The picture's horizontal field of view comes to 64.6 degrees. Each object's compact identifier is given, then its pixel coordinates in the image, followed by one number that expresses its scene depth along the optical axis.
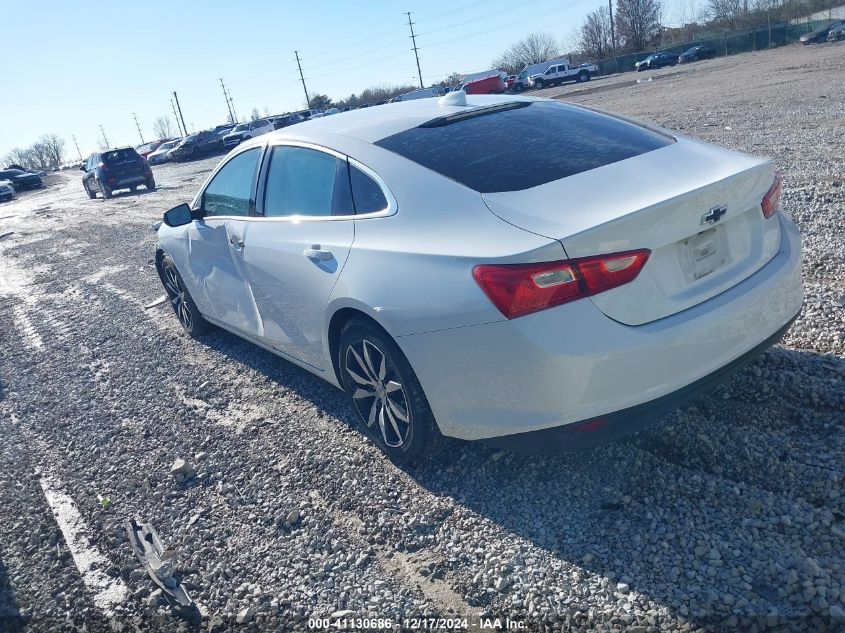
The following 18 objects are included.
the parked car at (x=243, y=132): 43.03
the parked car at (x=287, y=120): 42.34
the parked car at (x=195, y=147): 46.91
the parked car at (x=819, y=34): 43.88
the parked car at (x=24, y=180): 44.91
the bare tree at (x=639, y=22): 76.19
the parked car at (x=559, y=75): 53.38
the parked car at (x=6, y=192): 36.84
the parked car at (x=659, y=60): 53.22
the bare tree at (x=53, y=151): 145.25
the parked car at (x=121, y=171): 24.50
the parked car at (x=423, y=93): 38.26
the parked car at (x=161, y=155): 49.94
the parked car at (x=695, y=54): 52.76
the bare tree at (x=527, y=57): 93.50
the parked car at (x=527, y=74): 55.88
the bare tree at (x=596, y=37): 79.43
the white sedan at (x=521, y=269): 2.53
